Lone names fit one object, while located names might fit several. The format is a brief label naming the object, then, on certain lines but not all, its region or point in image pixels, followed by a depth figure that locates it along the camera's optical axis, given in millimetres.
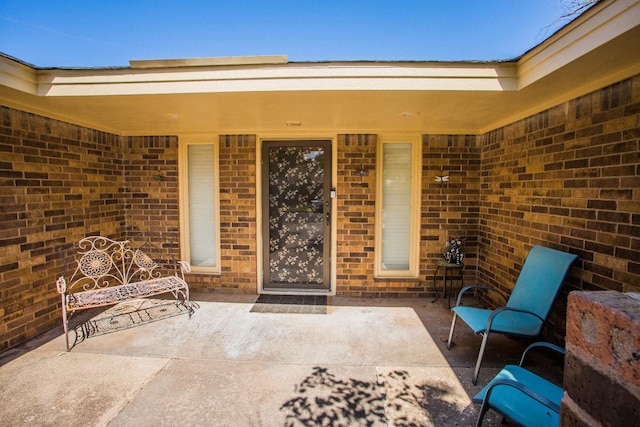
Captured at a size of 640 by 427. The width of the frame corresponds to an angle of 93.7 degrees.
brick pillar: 623
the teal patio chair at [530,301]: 2566
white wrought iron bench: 3213
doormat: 3988
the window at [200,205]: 4641
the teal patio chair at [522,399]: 1608
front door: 4508
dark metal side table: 4195
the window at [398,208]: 4488
